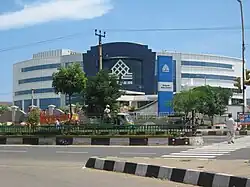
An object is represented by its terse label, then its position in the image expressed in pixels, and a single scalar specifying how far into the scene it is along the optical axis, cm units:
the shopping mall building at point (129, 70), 11150
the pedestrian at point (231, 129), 2817
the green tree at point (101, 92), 4911
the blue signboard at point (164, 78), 4822
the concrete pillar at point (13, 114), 7146
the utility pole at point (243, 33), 4282
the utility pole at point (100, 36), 5807
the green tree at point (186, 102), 6725
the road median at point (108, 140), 2916
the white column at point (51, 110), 6888
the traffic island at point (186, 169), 1077
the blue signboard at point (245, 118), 4659
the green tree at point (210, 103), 7257
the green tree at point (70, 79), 4653
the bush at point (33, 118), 4404
